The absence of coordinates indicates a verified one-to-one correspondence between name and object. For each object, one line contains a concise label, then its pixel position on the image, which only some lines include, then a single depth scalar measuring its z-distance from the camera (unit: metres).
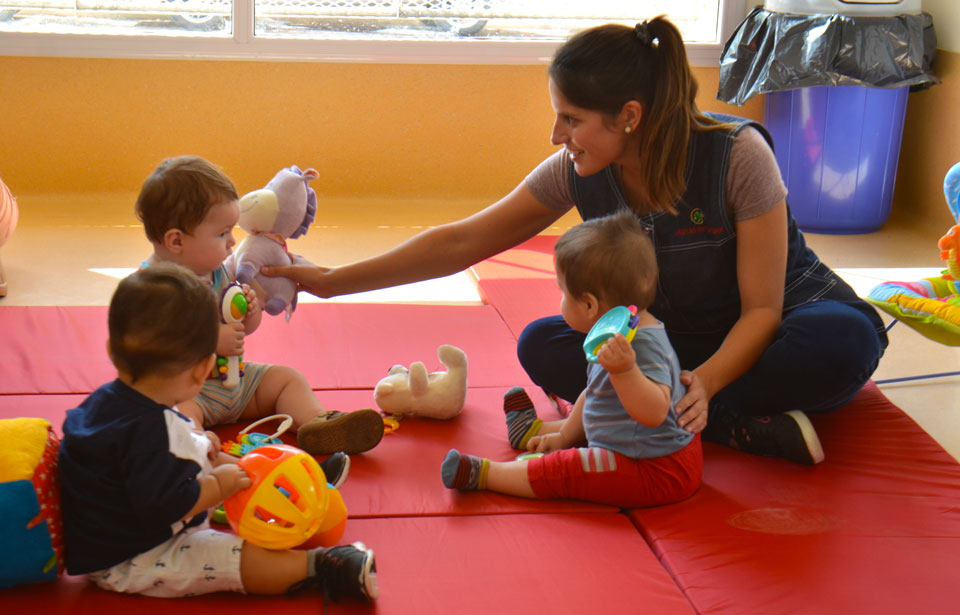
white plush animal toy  2.18
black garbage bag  3.71
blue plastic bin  3.88
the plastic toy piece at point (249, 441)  1.99
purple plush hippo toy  2.08
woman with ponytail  1.87
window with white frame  4.14
